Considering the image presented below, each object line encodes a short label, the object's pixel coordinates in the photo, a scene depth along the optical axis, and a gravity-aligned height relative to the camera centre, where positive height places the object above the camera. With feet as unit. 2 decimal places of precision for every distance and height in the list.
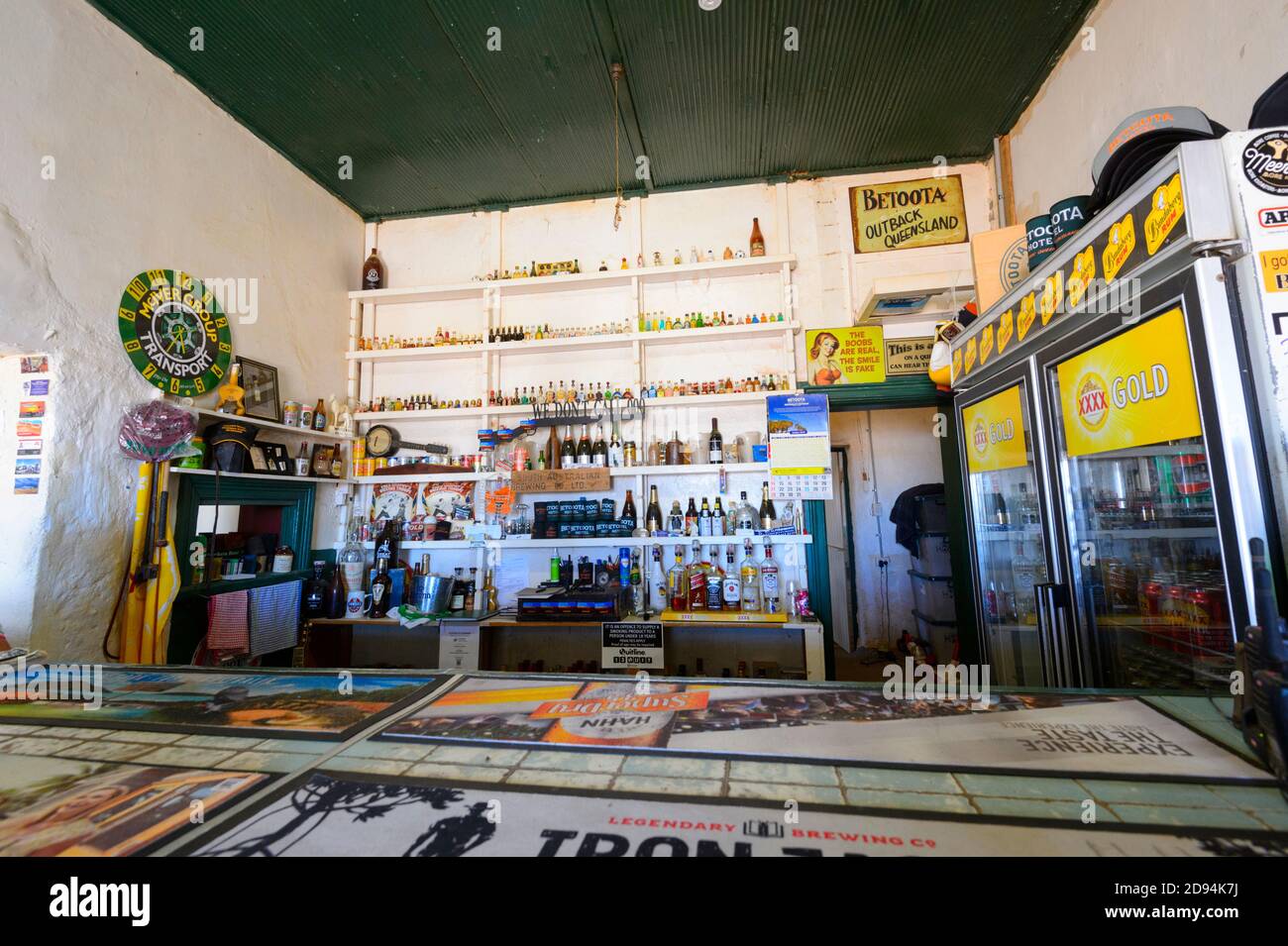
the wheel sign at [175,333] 8.41 +3.76
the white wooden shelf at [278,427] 9.29 +2.40
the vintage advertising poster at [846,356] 11.84 +3.95
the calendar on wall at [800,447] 11.38 +1.76
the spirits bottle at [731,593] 11.27 -1.51
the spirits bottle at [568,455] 12.26 +1.89
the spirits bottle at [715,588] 11.22 -1.40
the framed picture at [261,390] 10.28 +3.16
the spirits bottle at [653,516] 11.85 +0.29
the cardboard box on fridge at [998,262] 7.70 +4.03
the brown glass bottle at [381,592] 11.62 -1.30
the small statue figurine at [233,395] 9.64 +2.82
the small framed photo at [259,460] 10.19 +1.65
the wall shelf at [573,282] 11.95 +6.30
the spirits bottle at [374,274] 13.50 +7.06
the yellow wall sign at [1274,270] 3.65 +1.74
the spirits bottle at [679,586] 11.44 -1.36
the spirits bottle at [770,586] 11.23 -1.37
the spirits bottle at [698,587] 11.31 -1.37
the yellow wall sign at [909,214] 12.03 +7.41
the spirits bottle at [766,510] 11.68 +0.35
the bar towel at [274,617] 10.19 -1.64
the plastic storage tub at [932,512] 15.10 +0.23
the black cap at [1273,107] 3.98 +3.22
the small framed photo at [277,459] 10.64 +1.74
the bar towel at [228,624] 9.22 -1.56
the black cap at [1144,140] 4.43 +3.38
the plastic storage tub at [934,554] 15.10 -1.03
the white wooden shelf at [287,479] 8.71 +1.32
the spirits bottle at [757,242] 12.19 +6.94
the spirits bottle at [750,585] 11.43 -1.38
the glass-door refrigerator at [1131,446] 3.80 +0.68
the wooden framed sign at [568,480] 11.65 +1.17
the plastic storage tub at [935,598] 15.28 -2.45
